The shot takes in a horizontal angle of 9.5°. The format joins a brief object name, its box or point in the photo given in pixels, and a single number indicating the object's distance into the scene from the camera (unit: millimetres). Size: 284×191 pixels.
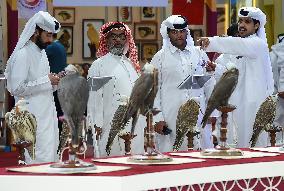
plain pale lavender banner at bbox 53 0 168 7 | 16418
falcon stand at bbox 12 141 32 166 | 9266
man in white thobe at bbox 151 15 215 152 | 14327
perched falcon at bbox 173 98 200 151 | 11523
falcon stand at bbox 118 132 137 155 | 9799
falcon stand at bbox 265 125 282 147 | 11355
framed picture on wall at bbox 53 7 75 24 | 23481
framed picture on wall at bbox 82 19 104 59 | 23411
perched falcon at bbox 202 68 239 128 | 8509
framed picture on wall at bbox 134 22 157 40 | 23972
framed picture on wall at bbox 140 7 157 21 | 23944
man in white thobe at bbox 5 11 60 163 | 13318
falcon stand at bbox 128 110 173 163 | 7605
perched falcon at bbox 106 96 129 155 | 10451
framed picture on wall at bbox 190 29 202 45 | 23607
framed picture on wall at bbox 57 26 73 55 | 23411
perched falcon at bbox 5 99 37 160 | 9406
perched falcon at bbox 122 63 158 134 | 7710
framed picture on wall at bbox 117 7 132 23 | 23540
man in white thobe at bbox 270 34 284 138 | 16822
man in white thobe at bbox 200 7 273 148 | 14153
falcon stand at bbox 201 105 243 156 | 8194
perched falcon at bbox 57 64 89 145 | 7090
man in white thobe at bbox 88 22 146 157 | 13878
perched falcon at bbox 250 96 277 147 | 11285
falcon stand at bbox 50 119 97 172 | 6880
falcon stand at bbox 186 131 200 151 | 11326
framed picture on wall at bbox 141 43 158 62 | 23691
